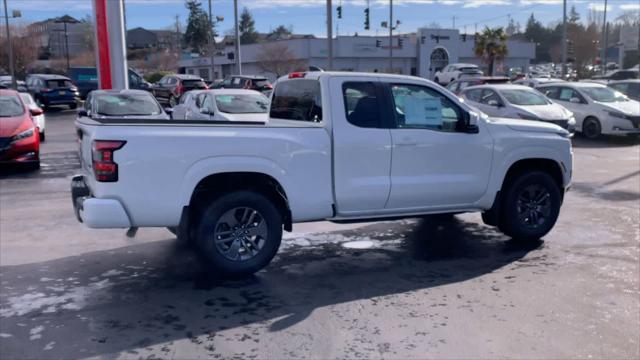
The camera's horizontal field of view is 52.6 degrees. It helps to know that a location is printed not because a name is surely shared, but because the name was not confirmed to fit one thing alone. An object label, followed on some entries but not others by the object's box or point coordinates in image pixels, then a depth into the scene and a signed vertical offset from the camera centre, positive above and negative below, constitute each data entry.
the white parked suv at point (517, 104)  16.67 -0.91
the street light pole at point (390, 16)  47.57 +4.08
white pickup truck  5.79 -0.93
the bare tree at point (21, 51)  65.81 +2.69
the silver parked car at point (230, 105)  14.94 -0.74
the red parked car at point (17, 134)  12.71 -1.13
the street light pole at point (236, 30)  34.69 +2.31
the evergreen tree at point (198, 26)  94.44 +7.16
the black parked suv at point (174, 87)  33.25 -0.63
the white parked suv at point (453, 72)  45.94 -0.09
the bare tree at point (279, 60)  60.56 +1.20
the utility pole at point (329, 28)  21.78 +1.50
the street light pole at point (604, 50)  55.34 +1.58
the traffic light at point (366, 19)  36.34 +2.96
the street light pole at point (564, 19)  37.26 +2.86
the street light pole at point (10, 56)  41.56 +1.46
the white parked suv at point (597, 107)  18.20 -1.12
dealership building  62.50 +1.89
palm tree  57.44 +2.32
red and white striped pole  21.64 +1.07
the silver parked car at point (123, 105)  14.94 -0.68
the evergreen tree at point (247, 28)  110.69 +7.99
